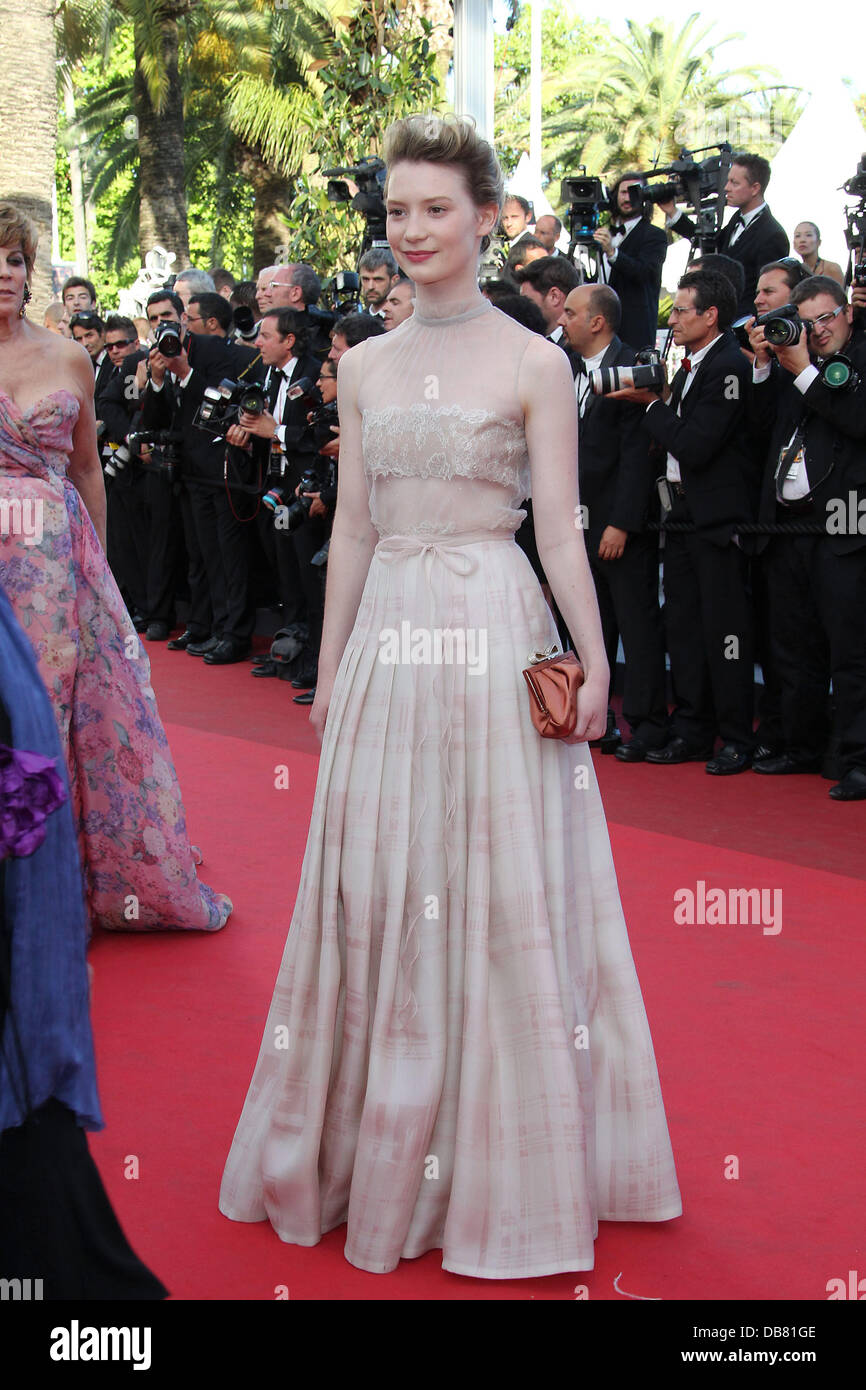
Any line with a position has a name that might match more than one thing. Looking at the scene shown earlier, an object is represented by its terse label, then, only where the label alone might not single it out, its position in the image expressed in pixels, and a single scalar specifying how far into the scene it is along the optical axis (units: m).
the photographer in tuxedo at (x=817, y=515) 5.82
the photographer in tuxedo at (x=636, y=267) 8.62
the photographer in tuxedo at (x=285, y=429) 8.05
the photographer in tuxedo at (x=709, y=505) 6.10
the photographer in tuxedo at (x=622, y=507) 6.41
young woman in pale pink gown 2.55
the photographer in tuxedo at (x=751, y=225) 8.02
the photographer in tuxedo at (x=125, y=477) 9.85
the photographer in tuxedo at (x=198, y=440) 8.83
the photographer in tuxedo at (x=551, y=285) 7.18
